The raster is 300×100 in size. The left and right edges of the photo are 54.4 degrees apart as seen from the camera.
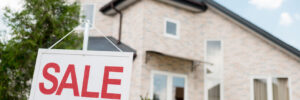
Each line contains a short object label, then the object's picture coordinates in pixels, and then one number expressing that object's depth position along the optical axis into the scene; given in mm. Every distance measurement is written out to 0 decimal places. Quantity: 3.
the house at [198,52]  10977
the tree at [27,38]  7539
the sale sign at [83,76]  3256
